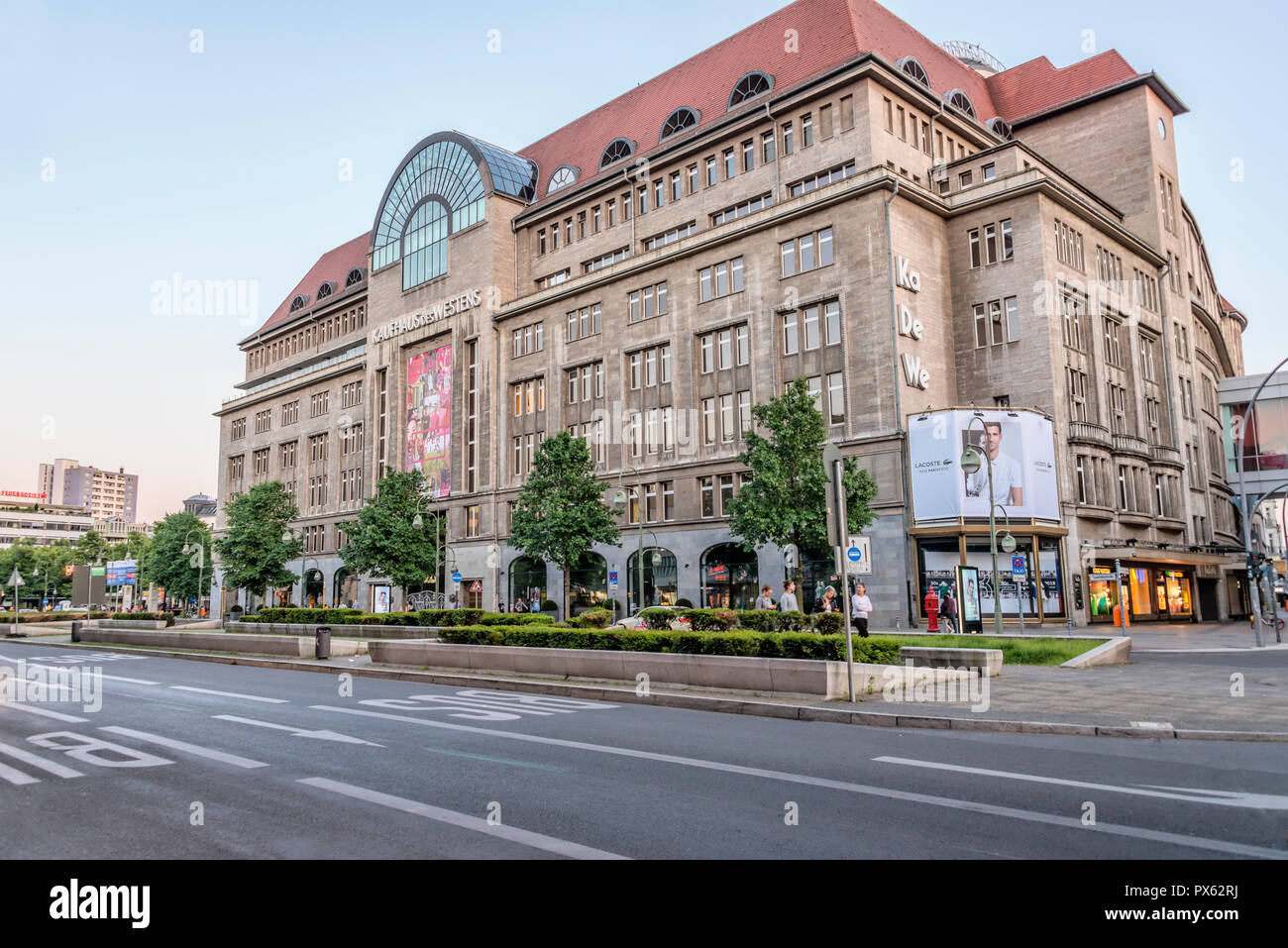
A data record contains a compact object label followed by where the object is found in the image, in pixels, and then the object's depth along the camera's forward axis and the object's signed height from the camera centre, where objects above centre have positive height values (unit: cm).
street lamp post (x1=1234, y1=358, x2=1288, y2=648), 2556 -96
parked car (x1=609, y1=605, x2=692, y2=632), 2138 -137
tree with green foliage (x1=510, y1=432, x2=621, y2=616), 4334 +335
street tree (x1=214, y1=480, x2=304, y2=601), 5691 +256
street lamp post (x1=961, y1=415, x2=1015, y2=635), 2623 +331
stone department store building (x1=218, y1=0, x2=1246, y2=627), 4153 +1469
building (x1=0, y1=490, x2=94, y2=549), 17538 +1357
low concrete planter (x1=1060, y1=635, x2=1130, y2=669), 1900 -207
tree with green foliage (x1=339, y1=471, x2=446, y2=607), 5075 +249
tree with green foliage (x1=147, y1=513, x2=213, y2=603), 8688 +256
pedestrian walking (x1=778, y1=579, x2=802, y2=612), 2192 -72
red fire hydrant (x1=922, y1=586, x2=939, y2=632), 3278 -164
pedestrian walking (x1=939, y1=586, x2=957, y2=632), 2981 -156
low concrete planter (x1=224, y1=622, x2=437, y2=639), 3083 -189
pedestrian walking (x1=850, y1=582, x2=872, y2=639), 2089 -99
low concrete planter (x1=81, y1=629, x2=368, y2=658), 2575 -190
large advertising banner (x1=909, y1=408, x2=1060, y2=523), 3756 +434
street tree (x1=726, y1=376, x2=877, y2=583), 3484 +347
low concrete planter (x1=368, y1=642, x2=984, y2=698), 1371 -168
